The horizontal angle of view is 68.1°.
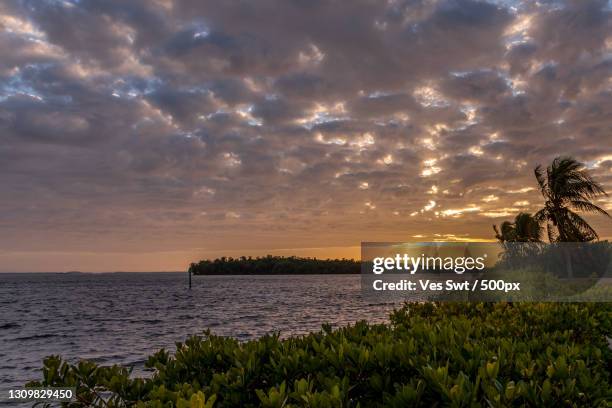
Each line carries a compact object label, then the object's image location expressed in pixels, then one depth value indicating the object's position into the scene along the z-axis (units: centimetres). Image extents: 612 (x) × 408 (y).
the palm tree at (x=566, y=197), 3462
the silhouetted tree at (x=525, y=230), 3879
